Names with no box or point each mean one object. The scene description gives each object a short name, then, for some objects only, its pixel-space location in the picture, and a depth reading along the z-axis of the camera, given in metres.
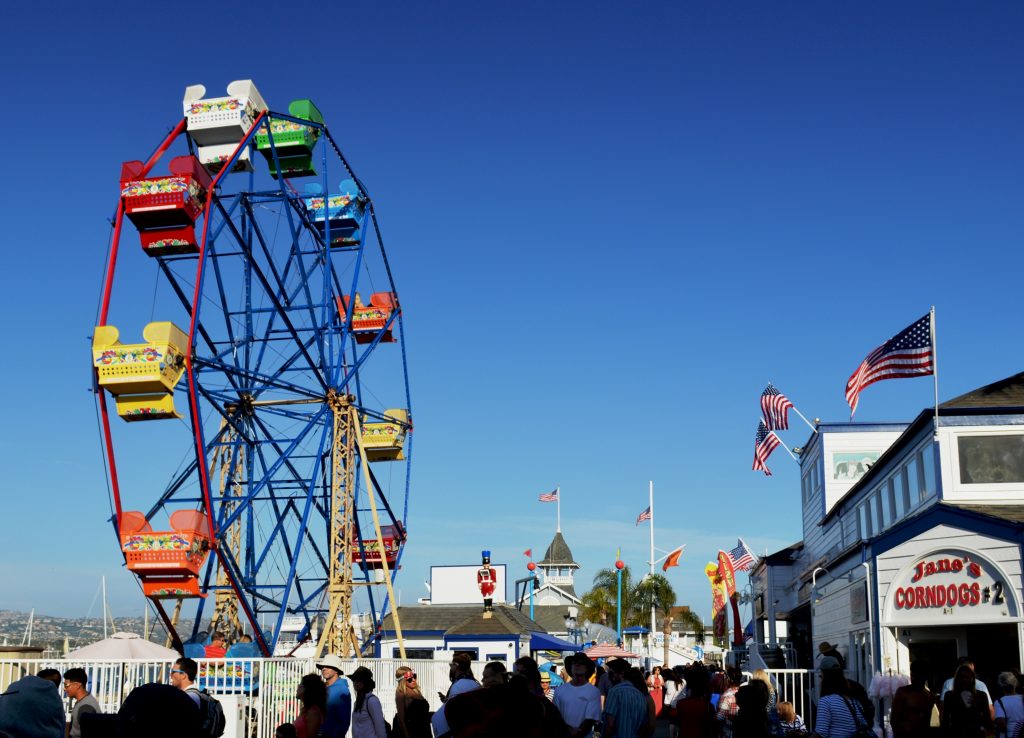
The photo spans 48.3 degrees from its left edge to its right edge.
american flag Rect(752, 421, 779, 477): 33.72
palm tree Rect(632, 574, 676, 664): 65.12
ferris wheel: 25.12
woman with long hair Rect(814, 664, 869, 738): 9.08
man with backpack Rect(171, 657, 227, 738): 8.53
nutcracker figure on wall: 40.67
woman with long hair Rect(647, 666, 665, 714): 27.30
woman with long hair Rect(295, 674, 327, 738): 9.94
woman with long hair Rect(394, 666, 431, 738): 10.13
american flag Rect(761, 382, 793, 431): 32.06
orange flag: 49.16
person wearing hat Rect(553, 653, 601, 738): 10.56
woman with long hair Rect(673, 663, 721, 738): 10.16
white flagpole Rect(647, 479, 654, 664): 53.71
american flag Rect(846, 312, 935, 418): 21.28
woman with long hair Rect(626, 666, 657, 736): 10.41
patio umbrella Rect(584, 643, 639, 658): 36.16
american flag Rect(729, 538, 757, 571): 40.62
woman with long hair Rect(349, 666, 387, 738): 10.66
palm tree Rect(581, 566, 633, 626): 68.44
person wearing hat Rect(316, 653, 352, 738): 11.01
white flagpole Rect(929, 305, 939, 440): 20.53
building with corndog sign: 17.69
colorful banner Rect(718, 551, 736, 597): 41.97
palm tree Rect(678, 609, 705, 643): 70.89
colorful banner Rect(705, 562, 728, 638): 46.88
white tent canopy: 17.05
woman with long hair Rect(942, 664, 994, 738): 8.43
